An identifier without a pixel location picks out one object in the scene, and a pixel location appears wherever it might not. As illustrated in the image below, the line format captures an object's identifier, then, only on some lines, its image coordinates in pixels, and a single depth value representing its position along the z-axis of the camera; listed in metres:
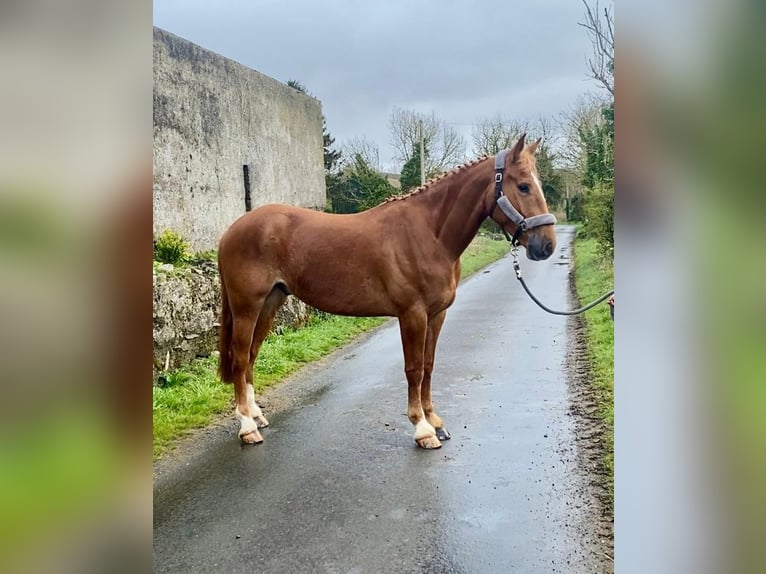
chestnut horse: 3.65
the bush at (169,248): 5.45
